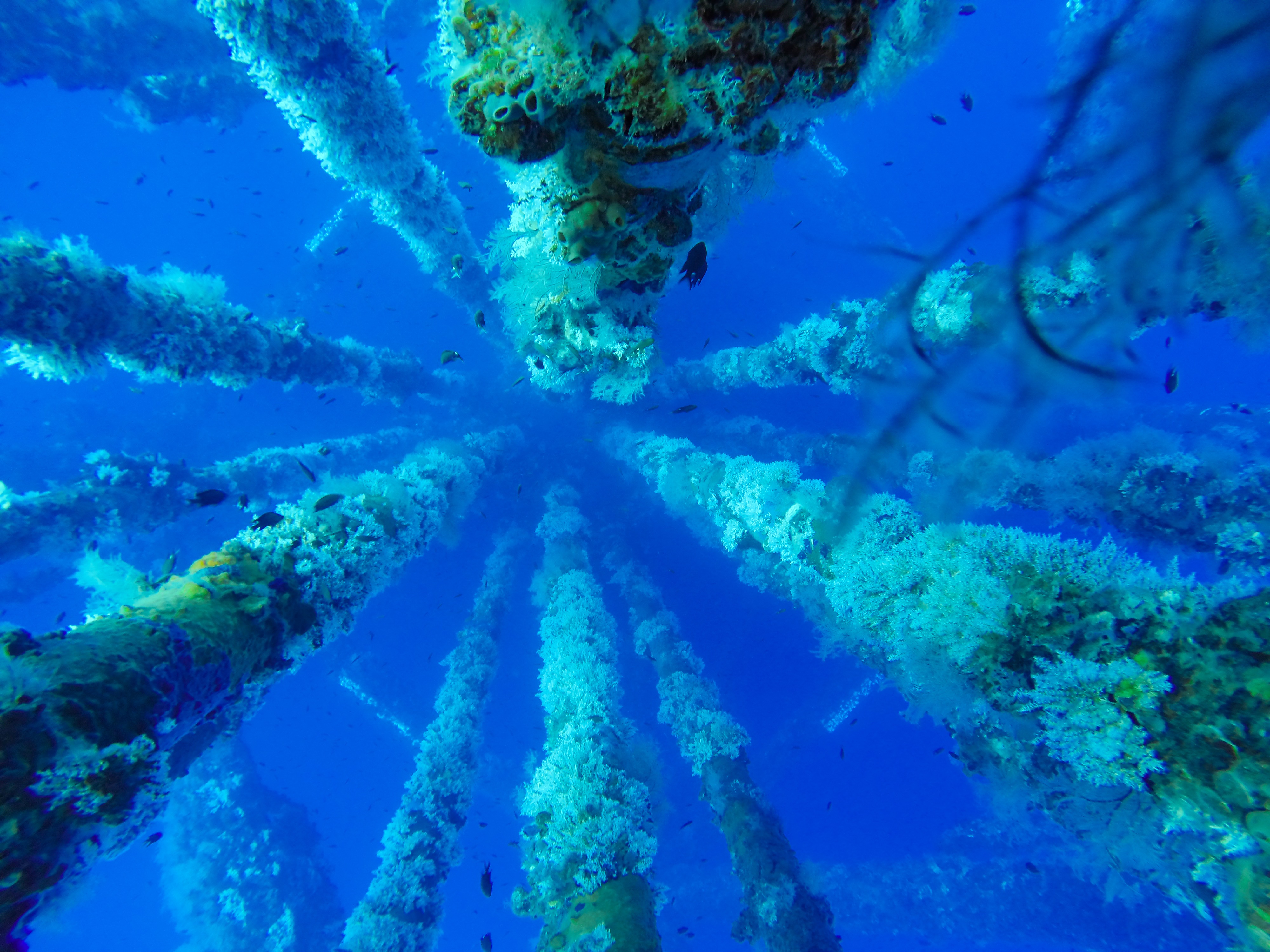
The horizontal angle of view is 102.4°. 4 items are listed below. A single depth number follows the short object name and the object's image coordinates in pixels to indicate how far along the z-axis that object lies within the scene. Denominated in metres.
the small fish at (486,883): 4.90
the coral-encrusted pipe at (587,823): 4.24
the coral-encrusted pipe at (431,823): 5.88
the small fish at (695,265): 3.01
